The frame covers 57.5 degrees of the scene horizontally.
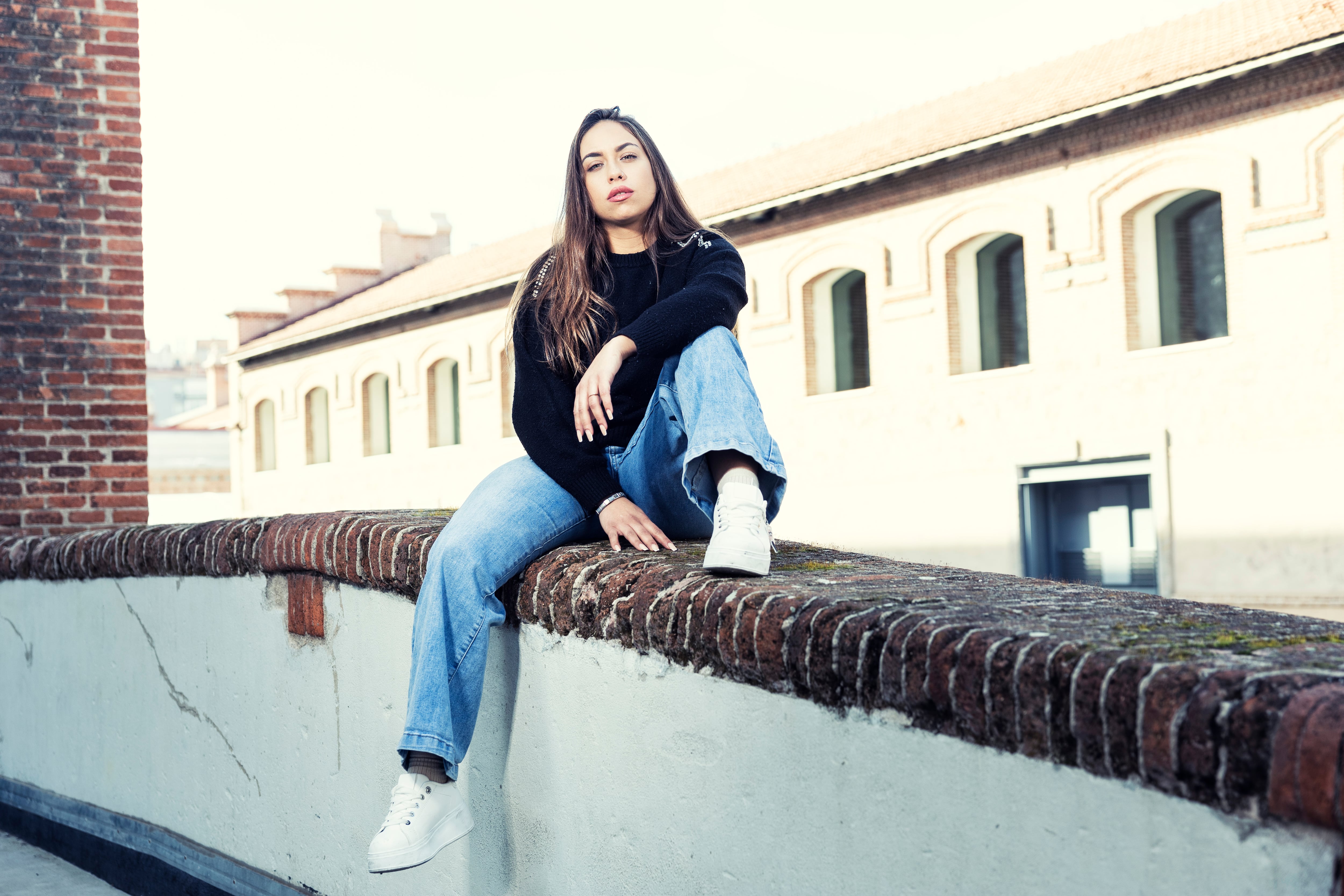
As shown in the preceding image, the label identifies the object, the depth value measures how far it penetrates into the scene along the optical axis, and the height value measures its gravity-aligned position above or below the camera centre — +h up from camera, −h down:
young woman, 2.46 +0.10
